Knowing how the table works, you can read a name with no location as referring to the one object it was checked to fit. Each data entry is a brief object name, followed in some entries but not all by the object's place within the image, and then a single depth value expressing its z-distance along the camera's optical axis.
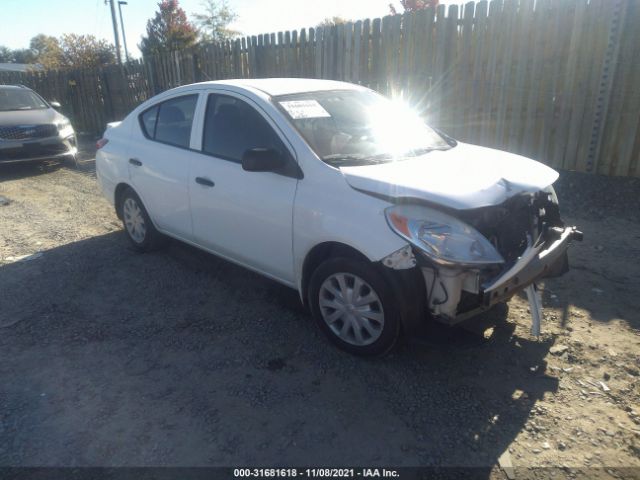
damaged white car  2.80
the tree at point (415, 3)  18.26
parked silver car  8.99
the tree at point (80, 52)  24.44
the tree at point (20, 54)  74.78
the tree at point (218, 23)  26.62
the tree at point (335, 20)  30.52
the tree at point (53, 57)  24.27
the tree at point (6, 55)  80.79
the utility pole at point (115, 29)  24.67
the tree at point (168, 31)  32.22
